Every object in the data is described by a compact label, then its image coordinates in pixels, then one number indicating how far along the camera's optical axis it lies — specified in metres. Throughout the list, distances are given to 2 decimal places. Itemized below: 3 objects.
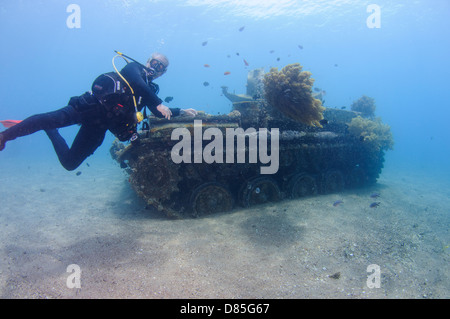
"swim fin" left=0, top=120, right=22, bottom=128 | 3.91
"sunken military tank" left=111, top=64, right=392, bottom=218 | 5.35
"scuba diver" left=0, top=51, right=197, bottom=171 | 3.59
